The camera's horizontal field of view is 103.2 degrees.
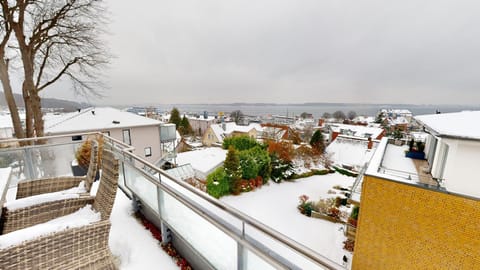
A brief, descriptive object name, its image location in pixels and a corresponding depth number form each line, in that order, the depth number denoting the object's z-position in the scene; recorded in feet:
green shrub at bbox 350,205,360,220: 28.89
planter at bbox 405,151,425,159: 23.29
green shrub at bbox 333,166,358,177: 57.08
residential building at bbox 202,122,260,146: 93.97
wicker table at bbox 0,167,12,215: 5.86
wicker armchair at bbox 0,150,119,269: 4.20
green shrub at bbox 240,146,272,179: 42.50
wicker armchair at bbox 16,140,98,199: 7.77
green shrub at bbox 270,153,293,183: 48.45
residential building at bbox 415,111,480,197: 14.10
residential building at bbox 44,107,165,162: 39.39
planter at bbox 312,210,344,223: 33.70
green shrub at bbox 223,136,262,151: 52.47
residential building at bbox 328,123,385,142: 79.44
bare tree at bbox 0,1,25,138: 18.52
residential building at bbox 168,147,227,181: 41.68
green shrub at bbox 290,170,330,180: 52.04
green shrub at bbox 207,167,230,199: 36.58
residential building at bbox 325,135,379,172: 62.80
